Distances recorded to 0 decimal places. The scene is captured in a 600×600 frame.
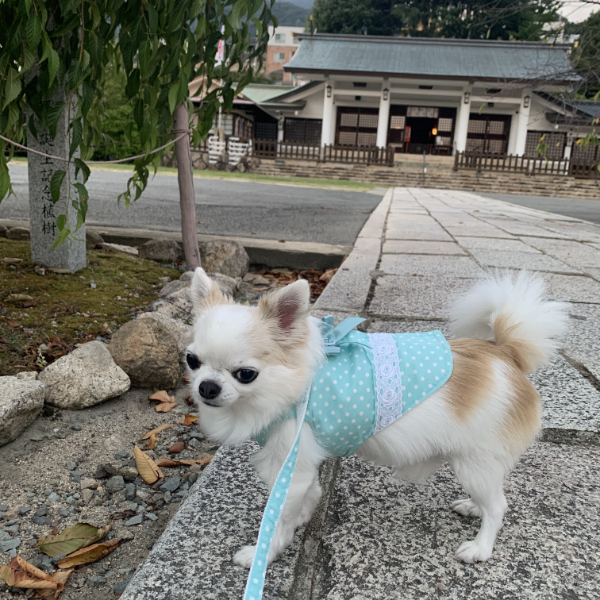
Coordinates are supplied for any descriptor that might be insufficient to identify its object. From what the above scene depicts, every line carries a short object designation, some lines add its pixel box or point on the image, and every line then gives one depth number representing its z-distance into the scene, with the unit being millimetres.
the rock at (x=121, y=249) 4529
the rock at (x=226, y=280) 3869
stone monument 3322
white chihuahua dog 1225
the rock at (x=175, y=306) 3150
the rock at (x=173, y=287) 3501
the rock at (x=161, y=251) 4645
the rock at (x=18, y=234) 4363
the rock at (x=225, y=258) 4333
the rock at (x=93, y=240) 4464
